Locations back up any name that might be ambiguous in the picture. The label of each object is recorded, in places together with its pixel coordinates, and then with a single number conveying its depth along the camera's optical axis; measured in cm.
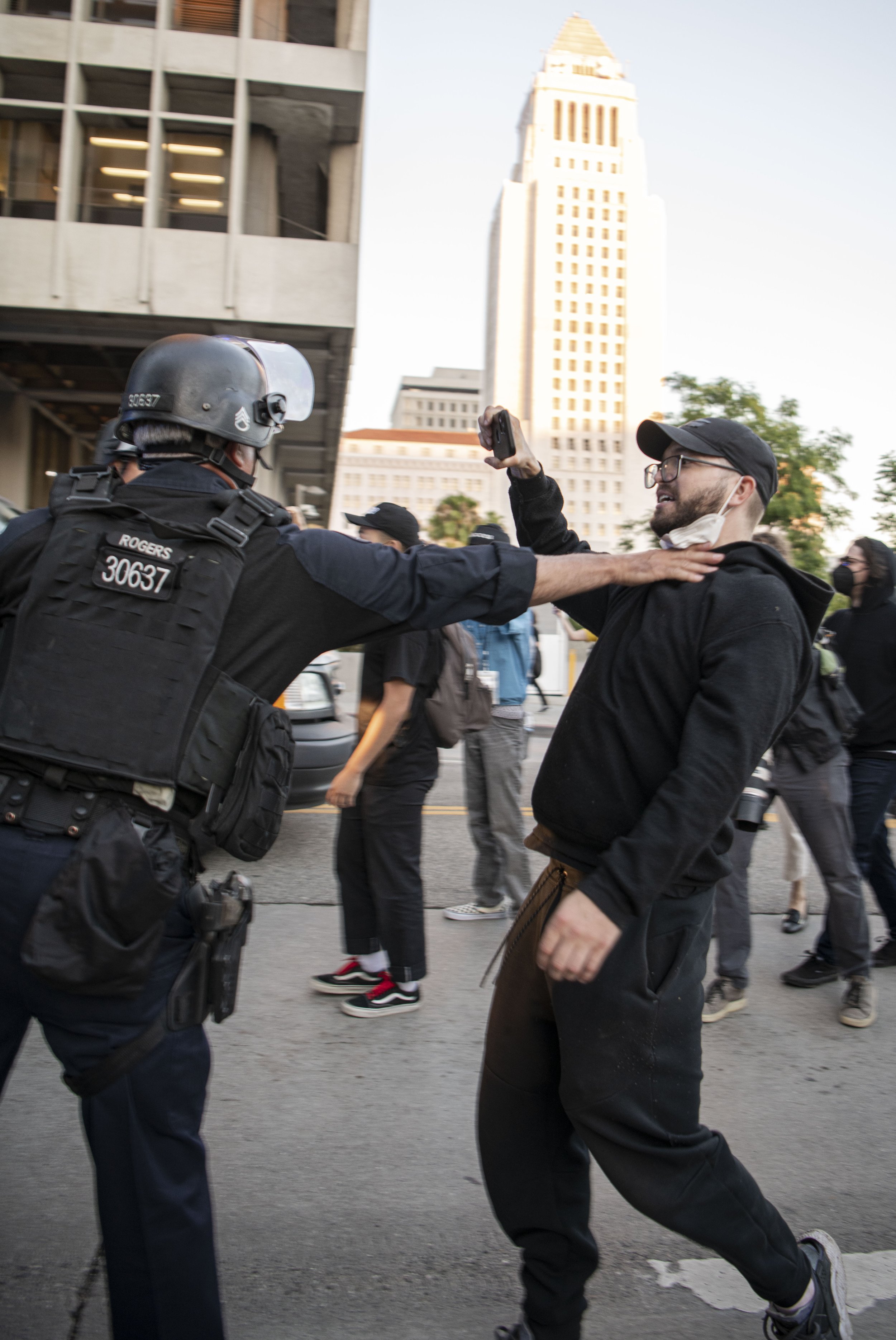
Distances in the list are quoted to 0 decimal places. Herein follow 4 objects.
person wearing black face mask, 455
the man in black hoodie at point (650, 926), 190
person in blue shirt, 529
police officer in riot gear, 179
